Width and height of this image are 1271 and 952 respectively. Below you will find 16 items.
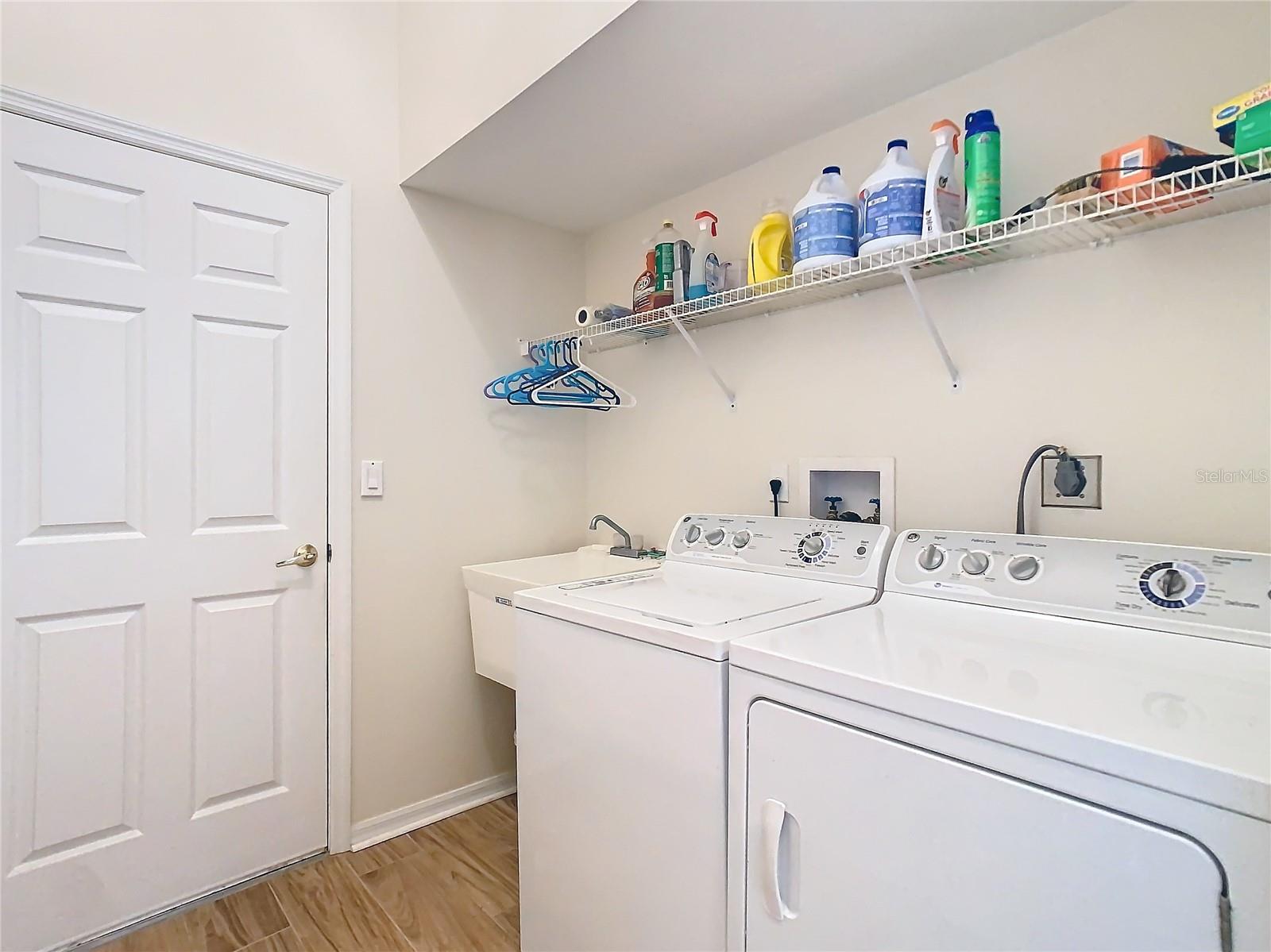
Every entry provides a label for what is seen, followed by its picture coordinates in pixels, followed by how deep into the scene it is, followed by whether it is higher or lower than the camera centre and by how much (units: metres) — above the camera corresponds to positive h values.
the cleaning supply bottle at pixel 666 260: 1.90 +0.62
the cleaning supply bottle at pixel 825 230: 1.45 +0.54
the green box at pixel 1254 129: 0.96 +0.51
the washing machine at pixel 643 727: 1.13 -0.48
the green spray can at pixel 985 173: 1.24 +0.57
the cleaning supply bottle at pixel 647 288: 1.96 +0.57
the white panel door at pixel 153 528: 1.56 -0.13
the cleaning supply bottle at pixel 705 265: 1.82 +0.58
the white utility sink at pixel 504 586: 2.02 -0.34
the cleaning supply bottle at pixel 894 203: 1.34 +0.56
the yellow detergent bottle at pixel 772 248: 1.65 +0.57
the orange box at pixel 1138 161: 1.05 +0.50
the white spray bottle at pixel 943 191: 1.30 +0.57
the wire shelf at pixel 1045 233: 1.03 +0.46
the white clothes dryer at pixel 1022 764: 0.68 -0.34
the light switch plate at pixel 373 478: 2.06 +0.00
